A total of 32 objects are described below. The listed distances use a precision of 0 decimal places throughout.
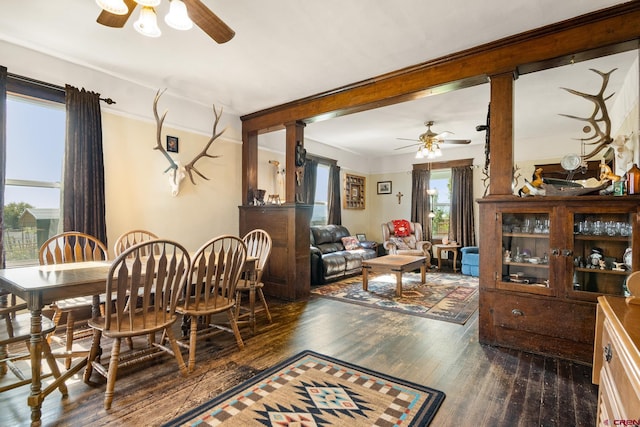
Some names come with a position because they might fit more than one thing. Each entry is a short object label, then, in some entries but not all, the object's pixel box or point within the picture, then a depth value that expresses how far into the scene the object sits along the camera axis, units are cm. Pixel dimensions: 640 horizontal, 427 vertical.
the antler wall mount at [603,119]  257
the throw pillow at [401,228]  721
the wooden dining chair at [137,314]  194
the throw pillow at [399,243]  689
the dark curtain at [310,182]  655
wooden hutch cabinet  246
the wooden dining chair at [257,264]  312
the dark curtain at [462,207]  705
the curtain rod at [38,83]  294
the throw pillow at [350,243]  675
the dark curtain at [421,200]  763
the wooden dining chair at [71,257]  239
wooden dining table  177
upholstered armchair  669
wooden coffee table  460
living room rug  391
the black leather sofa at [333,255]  544
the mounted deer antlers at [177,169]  396
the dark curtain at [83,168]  318
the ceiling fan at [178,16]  180
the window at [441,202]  766
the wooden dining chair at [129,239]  312
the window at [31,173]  301
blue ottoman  630
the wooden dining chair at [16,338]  184
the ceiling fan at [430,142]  529
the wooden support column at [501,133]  283
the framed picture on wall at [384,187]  843
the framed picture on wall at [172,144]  416
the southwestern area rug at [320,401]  179
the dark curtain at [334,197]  730
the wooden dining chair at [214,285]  240
